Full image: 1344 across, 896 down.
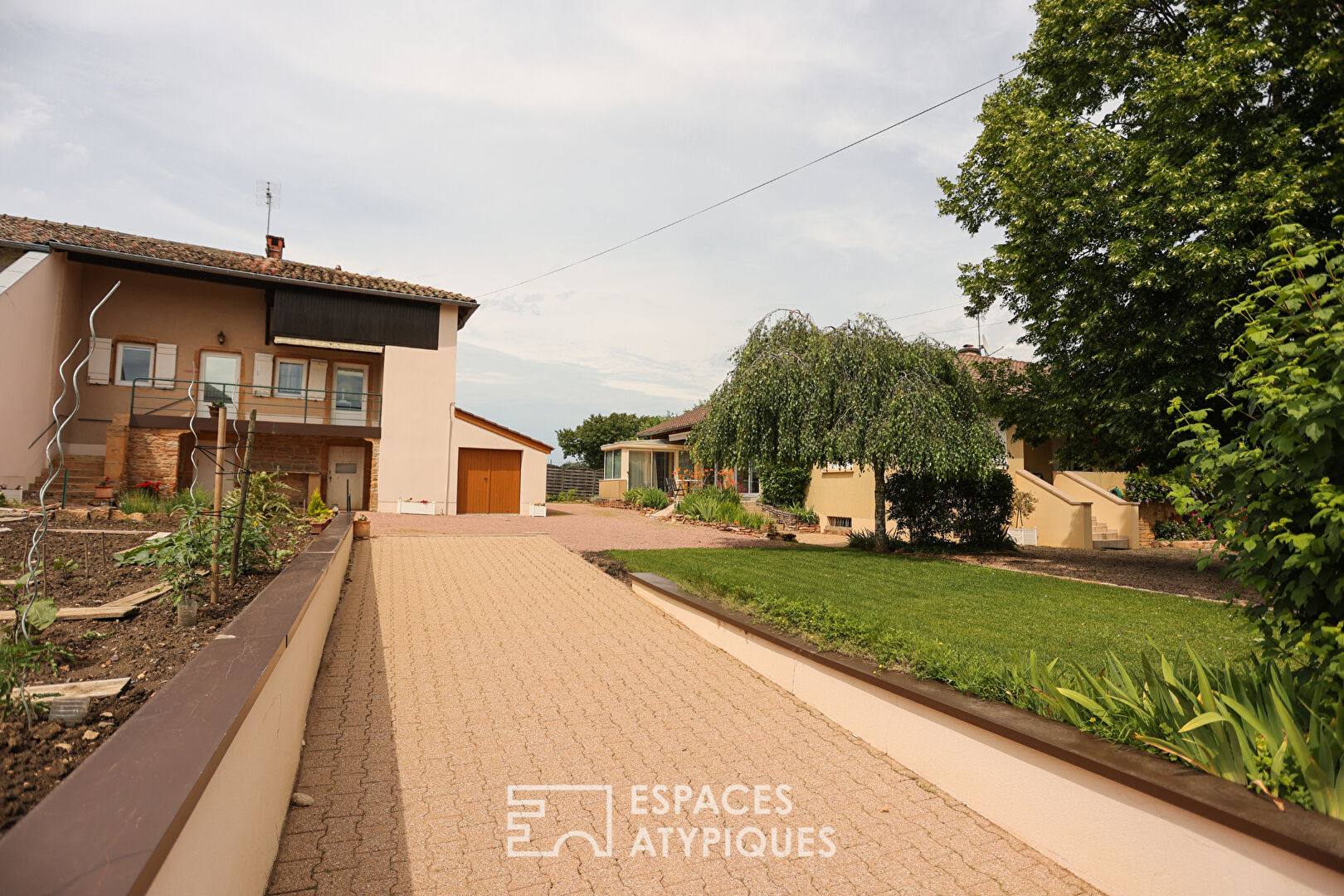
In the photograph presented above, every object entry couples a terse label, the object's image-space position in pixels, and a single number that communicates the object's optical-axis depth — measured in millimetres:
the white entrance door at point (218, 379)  18406
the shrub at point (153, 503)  9930
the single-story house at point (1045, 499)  15742
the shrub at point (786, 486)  20156
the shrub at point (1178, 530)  16672
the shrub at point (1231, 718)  2389
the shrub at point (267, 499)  7863
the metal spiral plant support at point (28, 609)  2615
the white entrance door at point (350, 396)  19891
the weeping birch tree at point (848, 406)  12133
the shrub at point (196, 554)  4770
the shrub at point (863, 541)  14180
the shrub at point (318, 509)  12686
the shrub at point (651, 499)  24531
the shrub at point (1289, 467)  2307
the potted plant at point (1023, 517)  16156
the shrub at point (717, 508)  18312
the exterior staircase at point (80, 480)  14031
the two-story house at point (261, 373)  16109
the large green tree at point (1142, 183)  8648
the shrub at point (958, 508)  14172
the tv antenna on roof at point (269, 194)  22438
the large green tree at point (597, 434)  47406
